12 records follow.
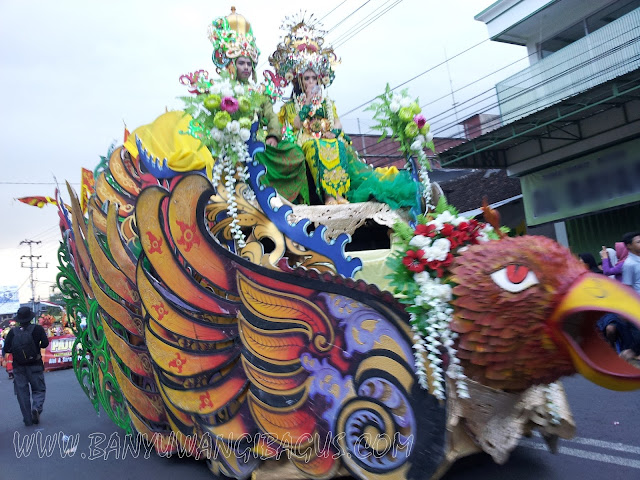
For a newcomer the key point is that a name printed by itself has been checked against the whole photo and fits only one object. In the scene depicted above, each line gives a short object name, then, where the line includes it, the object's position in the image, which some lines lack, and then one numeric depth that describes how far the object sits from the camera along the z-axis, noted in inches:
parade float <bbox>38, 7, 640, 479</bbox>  96.5
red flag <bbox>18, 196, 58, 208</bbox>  275.6
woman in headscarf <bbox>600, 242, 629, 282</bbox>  214.6
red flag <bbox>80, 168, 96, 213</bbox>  227.8
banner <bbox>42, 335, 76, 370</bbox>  541.3
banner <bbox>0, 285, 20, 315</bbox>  1707.7
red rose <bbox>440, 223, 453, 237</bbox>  111.7
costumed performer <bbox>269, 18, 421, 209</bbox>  187.6
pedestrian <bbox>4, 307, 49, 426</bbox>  262.7
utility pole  1603.1
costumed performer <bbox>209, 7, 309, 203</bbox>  178.9
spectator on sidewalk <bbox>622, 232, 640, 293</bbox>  194.2
